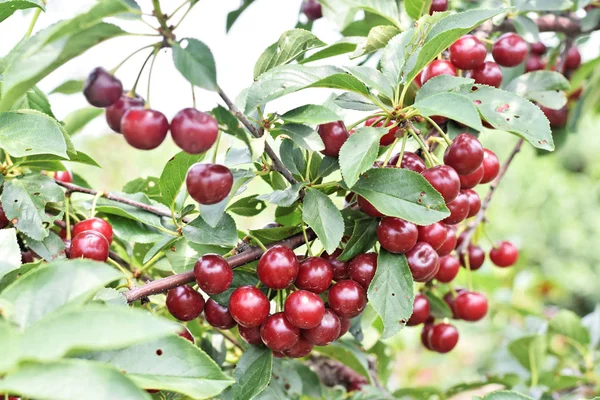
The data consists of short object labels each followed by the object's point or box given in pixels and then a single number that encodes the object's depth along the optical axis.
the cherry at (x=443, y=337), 0.65
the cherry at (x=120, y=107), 0.46
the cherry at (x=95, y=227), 0.54
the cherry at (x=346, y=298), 0.51
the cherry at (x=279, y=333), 0.50
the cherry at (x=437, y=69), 0.57
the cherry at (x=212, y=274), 0.50
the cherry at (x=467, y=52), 0.57
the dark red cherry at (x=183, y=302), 0.52
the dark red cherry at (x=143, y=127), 0.44
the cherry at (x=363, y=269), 0.52
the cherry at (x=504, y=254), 0.73
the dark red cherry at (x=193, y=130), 0.43
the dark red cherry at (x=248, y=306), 0.50
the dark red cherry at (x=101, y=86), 0.45
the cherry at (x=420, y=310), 0.60
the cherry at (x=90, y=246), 0.51
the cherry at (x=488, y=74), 0.58
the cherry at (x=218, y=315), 0.53
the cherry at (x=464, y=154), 0.52
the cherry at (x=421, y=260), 0.52
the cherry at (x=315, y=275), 0.51
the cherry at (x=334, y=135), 0.51
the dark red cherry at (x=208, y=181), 0.46
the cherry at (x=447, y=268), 0.61
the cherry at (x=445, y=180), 0.50
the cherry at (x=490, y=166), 0.58
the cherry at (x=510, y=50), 0.62
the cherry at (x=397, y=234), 0.50
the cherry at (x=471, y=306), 0.66
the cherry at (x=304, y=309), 0.49
